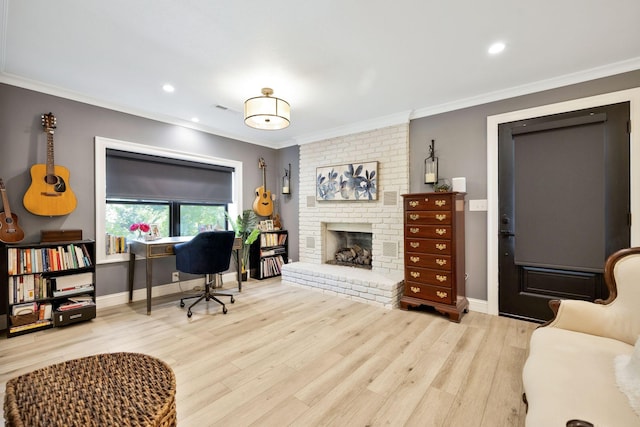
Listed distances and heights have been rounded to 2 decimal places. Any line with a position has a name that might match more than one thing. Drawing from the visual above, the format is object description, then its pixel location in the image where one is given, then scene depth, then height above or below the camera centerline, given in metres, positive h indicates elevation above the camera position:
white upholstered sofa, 0.99 -0.70
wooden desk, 2.97 -0.41
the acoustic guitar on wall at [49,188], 2.70 +0.26
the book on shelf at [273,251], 4.61 -0.66
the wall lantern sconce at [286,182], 4.95 +0.55
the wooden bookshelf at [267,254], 4.57 -0.70
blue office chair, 3.02 -0.44
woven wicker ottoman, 0.92 -0.66
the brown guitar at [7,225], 2.52 -0.09
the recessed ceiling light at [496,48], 2.12 +1.27
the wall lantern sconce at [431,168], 3.35 +0.54
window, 3.26 +0.32
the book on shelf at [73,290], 2.69 -0.75
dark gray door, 2.44 +0.05
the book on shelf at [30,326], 2.47 -1.01
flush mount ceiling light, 2.49 +0.93
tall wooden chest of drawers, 2.87 -0.45
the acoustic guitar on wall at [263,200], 4.75 +0.23
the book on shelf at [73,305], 2.69 -0.89
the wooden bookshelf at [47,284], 2.49 -0.66
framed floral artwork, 3.91 +0.45
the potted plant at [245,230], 4.29 -0.27
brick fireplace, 3.53 -0.11
